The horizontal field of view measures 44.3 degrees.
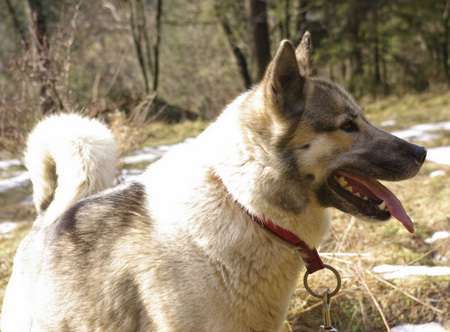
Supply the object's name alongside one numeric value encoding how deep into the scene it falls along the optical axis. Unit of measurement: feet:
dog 7.20
